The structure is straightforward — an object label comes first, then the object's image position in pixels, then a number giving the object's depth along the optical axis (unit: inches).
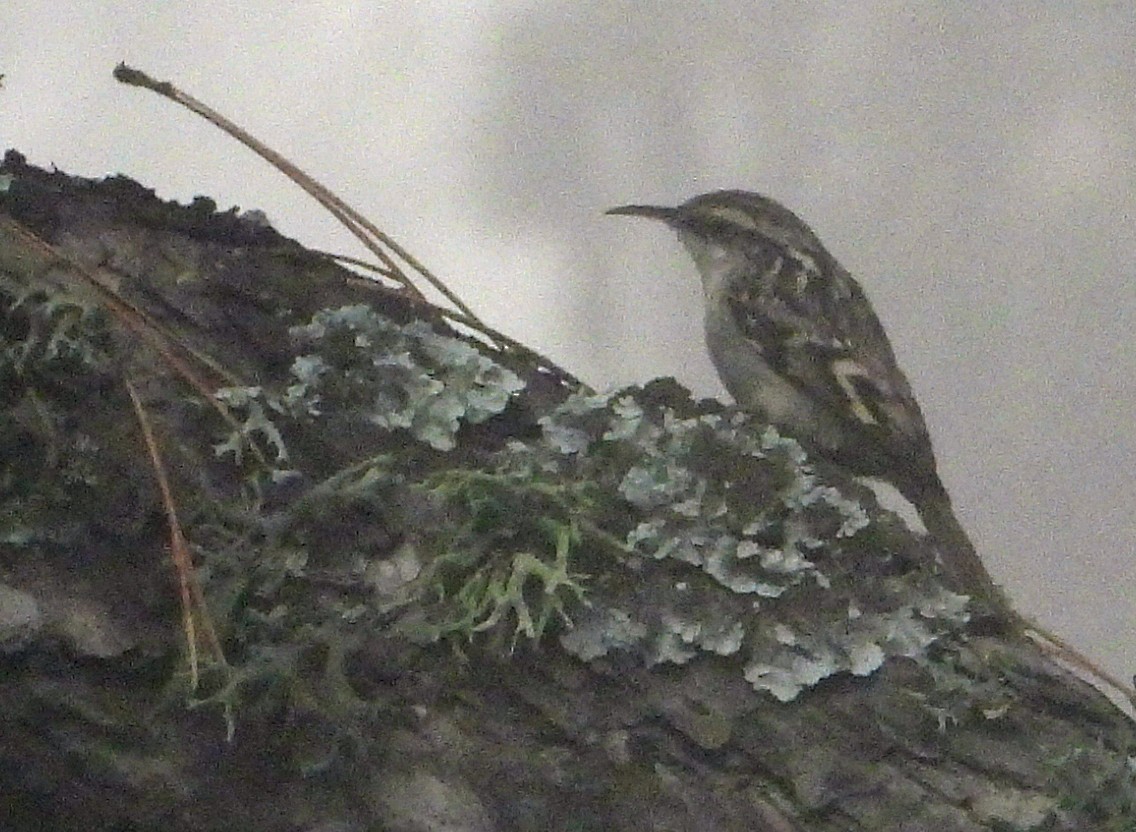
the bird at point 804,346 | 118.8
